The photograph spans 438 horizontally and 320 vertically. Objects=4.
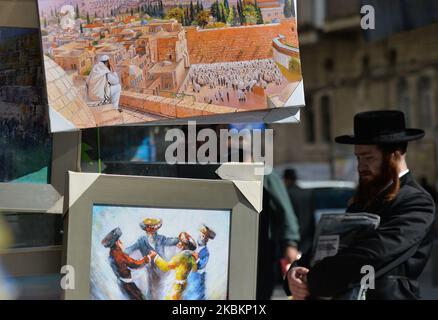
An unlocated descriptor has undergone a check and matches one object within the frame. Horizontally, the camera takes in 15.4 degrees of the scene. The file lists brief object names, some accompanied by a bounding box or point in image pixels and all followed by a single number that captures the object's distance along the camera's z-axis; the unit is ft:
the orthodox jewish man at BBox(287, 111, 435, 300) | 17.06
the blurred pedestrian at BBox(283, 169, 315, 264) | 62.91
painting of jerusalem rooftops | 14.92
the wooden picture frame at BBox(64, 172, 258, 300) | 14.73
